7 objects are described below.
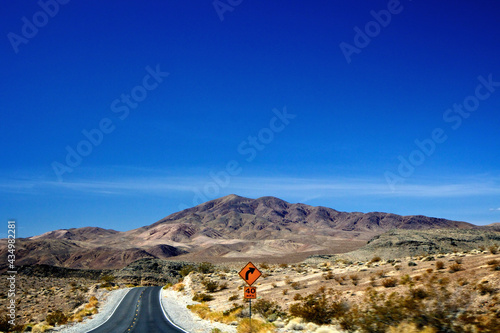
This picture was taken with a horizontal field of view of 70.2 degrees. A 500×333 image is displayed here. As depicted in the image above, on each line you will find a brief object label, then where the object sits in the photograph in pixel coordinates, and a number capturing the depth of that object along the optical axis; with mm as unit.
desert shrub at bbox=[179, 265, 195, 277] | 59559
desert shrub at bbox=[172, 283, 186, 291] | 44031
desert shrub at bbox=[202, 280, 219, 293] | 36406
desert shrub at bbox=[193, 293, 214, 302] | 32509
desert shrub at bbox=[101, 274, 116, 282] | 59781
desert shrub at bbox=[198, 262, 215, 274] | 53188
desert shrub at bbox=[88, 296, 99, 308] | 33644
